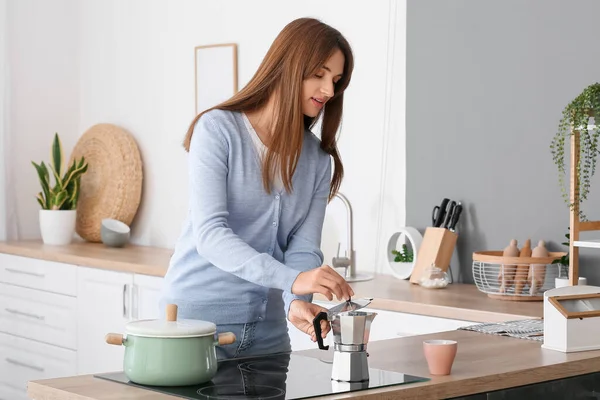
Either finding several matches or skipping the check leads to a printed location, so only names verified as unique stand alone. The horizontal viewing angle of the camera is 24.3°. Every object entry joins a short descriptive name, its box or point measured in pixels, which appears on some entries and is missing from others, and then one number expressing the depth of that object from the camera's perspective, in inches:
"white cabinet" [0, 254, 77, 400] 249.5
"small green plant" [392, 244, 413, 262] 206.9
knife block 196.1
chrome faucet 208.2
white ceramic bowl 269.2
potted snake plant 275.3
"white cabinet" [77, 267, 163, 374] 229.5
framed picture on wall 252.5
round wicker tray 277.5
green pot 101.2
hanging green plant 162.4
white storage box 124.2
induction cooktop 98.9
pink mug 106.9
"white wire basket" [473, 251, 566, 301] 176.3
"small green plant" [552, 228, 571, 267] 179.7
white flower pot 275.1
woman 124.6
